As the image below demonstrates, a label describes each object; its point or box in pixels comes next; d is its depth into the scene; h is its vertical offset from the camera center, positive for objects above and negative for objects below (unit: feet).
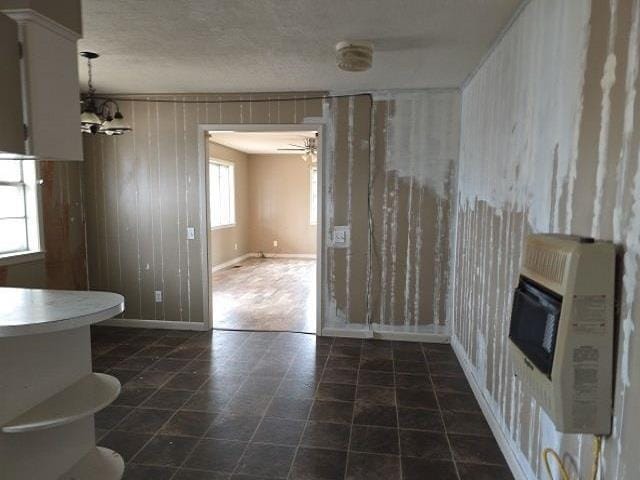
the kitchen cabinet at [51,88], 6.37 +1.79
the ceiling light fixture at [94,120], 10.07 +2.03
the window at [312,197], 32.27 +0.42
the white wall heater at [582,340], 4.45 -1.44
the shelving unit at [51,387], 5.35 -2.68
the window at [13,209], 12.34 -0.27
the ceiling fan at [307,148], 23.47 +3.31
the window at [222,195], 27.89 +0.48
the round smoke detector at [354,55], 9.43 +3.38
